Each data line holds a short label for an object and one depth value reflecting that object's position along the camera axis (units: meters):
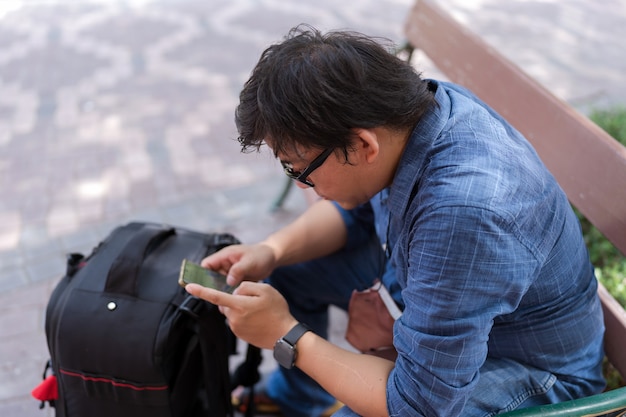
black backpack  1.45
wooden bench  1.55
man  1.11
